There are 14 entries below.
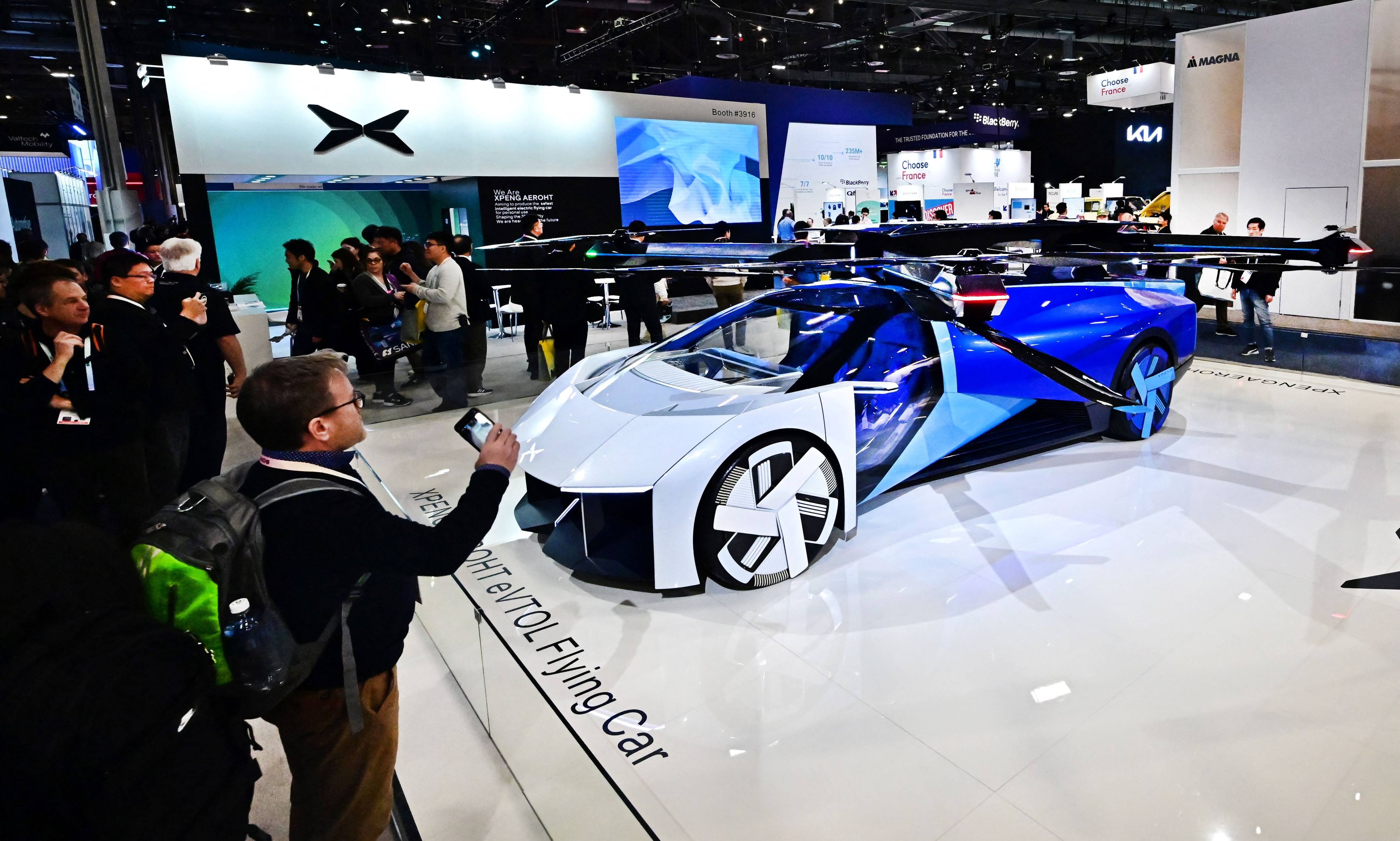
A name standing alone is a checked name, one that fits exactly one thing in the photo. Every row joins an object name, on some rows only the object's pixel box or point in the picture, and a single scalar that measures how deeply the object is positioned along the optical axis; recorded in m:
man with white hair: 3.80
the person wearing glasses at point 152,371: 3.32
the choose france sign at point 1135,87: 13.23
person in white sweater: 6.32
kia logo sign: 15.64
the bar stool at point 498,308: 7.21
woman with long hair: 6.52
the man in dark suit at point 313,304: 6.40
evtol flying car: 3.17
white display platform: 2.16
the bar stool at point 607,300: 7.92
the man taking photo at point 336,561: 1.51
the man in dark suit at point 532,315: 7.01
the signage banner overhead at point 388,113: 9.30
